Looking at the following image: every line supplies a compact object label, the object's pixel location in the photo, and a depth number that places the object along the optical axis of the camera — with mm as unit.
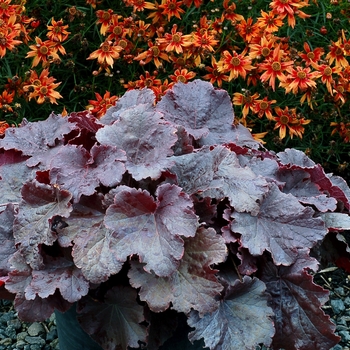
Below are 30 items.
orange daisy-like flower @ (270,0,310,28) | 2496
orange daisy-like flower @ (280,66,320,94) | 2465
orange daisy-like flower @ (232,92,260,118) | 2590
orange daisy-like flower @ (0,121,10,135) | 2454
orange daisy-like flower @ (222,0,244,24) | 2650
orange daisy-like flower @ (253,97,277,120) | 2582
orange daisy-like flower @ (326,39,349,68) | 2646
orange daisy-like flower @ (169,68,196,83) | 2503
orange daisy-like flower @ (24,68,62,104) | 2510
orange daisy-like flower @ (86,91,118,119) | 2502
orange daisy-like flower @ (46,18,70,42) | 2574
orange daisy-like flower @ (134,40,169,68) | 2631
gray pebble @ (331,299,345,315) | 2644
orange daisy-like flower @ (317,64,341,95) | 2559
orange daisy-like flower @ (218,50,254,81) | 2516
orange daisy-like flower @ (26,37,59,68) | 2570
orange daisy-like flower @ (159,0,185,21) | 2660
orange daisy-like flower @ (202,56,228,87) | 2617
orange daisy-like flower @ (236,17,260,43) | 2596
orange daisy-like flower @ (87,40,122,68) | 2553
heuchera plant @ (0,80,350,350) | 1372
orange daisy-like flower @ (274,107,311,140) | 2646
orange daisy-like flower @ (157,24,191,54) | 2553
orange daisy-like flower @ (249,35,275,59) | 2518
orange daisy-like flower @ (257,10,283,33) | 2535
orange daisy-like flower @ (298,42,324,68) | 2613
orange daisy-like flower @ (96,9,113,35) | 2637
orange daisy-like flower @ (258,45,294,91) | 2477
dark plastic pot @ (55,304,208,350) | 1592
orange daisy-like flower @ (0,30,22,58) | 2467
